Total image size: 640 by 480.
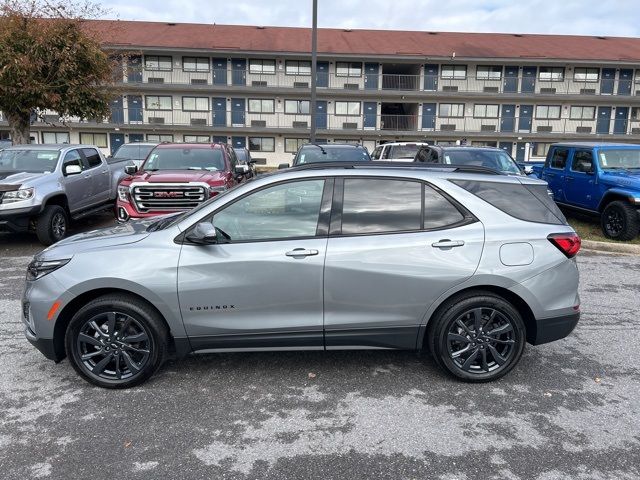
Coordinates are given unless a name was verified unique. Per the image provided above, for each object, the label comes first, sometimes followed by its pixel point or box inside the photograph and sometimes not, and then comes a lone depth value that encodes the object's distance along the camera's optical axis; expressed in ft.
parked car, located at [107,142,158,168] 54.03
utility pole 51.01
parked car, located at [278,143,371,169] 39.32
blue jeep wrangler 29.63
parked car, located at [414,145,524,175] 33.27
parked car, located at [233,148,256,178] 63.06
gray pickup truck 26.14
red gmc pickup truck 26.14
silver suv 11.61
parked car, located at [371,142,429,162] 54.00
